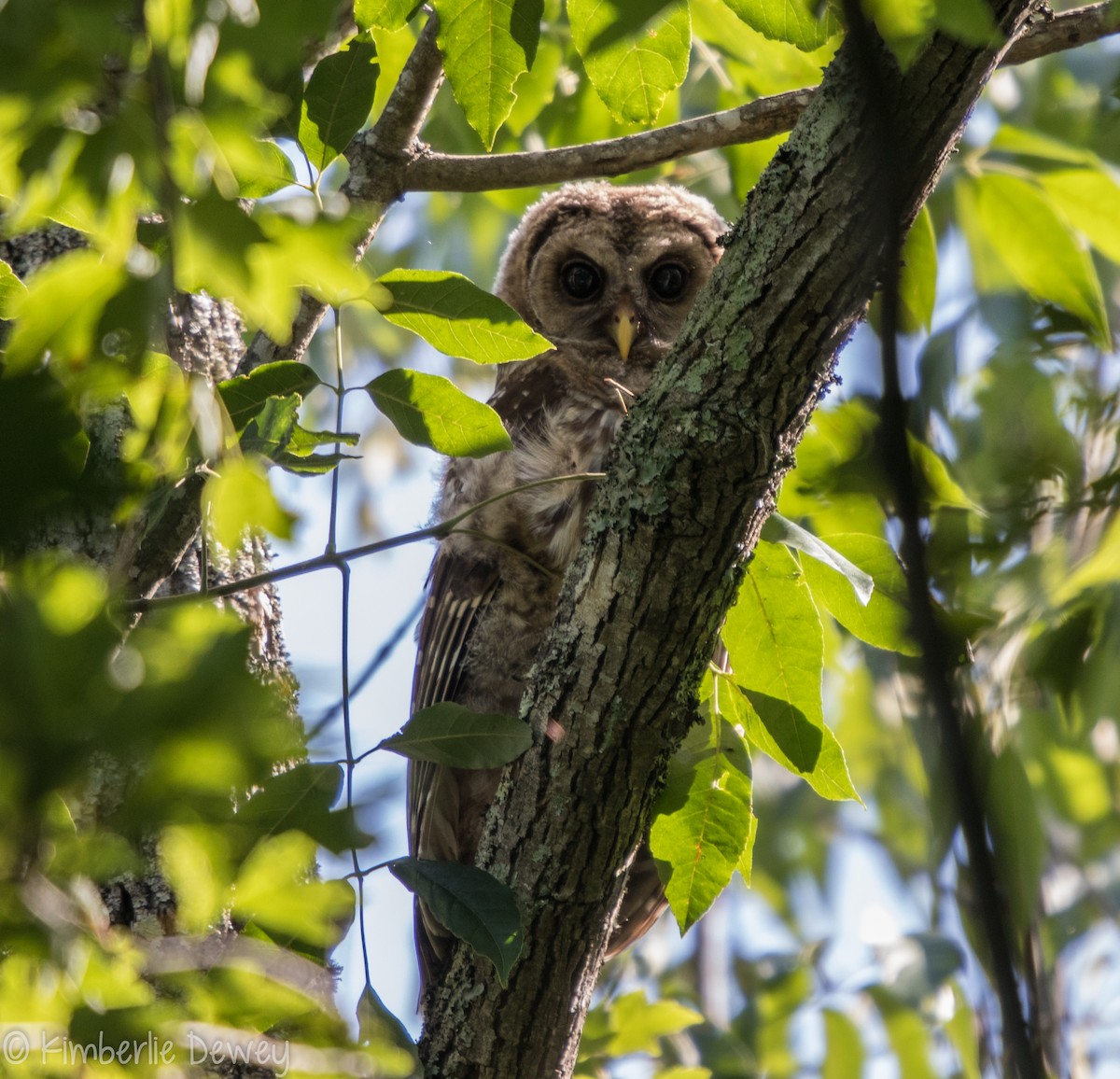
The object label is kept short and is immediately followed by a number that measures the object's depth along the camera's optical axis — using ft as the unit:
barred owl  29.87
